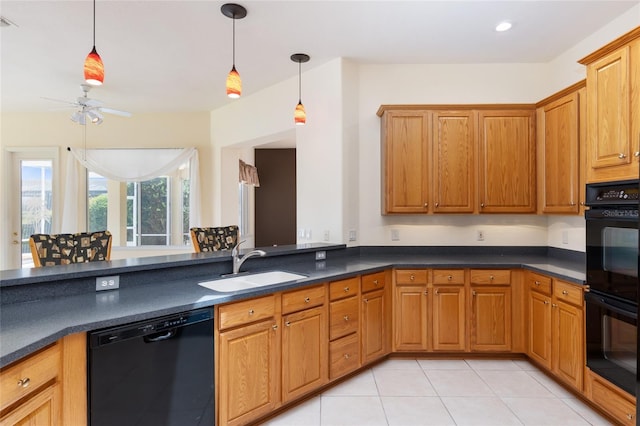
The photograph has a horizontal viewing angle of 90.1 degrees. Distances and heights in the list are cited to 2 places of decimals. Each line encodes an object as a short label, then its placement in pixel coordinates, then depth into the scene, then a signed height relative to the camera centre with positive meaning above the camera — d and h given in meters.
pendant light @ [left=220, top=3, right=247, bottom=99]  2.13 +1.53
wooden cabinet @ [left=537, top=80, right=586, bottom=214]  2.67 +0.55
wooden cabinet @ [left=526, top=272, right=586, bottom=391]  2.25 -0.88
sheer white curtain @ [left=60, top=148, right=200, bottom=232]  4.89 +0.73
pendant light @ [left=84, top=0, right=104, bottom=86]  1.78 +0.81
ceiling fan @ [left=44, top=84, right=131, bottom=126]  3.78 +1.25
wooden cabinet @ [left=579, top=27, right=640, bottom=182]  1.93 +0.67
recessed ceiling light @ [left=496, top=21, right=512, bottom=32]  2.65 +1.58
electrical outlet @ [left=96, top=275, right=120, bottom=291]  1.85 -0.40
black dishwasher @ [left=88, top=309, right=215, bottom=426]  1.41 -0.77
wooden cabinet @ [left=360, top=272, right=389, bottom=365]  2.68 -0.91
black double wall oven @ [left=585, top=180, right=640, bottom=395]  1.88 -0.43
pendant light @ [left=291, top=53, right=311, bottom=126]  2.82 +1.51
